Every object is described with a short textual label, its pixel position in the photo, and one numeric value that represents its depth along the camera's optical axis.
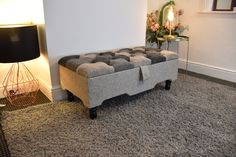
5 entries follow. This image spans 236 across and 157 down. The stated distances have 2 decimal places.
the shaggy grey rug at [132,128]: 1.50
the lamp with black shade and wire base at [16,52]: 1.85
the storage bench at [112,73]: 1.80
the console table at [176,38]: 2.66
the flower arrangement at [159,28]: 3.01
